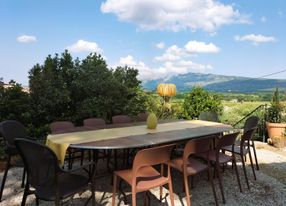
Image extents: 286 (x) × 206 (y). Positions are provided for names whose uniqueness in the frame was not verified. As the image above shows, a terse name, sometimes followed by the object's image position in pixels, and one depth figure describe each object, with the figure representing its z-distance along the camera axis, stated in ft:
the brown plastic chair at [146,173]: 7.20
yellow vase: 11.73
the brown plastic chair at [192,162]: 8.68
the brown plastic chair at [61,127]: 11.33
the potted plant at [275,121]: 19.95
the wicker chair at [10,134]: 9.66
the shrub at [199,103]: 22.11
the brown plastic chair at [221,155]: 9.68
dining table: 8.40
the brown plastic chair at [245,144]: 11.07
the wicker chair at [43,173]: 6.72
